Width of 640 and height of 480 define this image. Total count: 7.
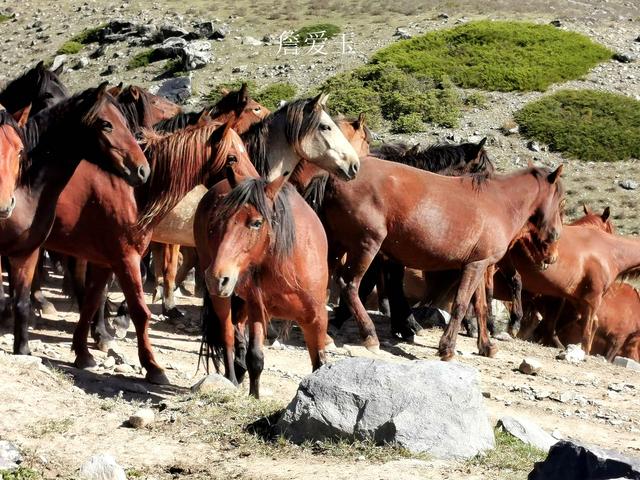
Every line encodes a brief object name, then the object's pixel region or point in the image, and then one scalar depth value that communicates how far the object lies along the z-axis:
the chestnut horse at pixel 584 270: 14.73
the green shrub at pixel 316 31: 36.25
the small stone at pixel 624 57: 33.09
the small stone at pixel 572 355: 12.73
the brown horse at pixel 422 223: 11.55
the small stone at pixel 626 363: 13.76
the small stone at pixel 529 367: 11.49
